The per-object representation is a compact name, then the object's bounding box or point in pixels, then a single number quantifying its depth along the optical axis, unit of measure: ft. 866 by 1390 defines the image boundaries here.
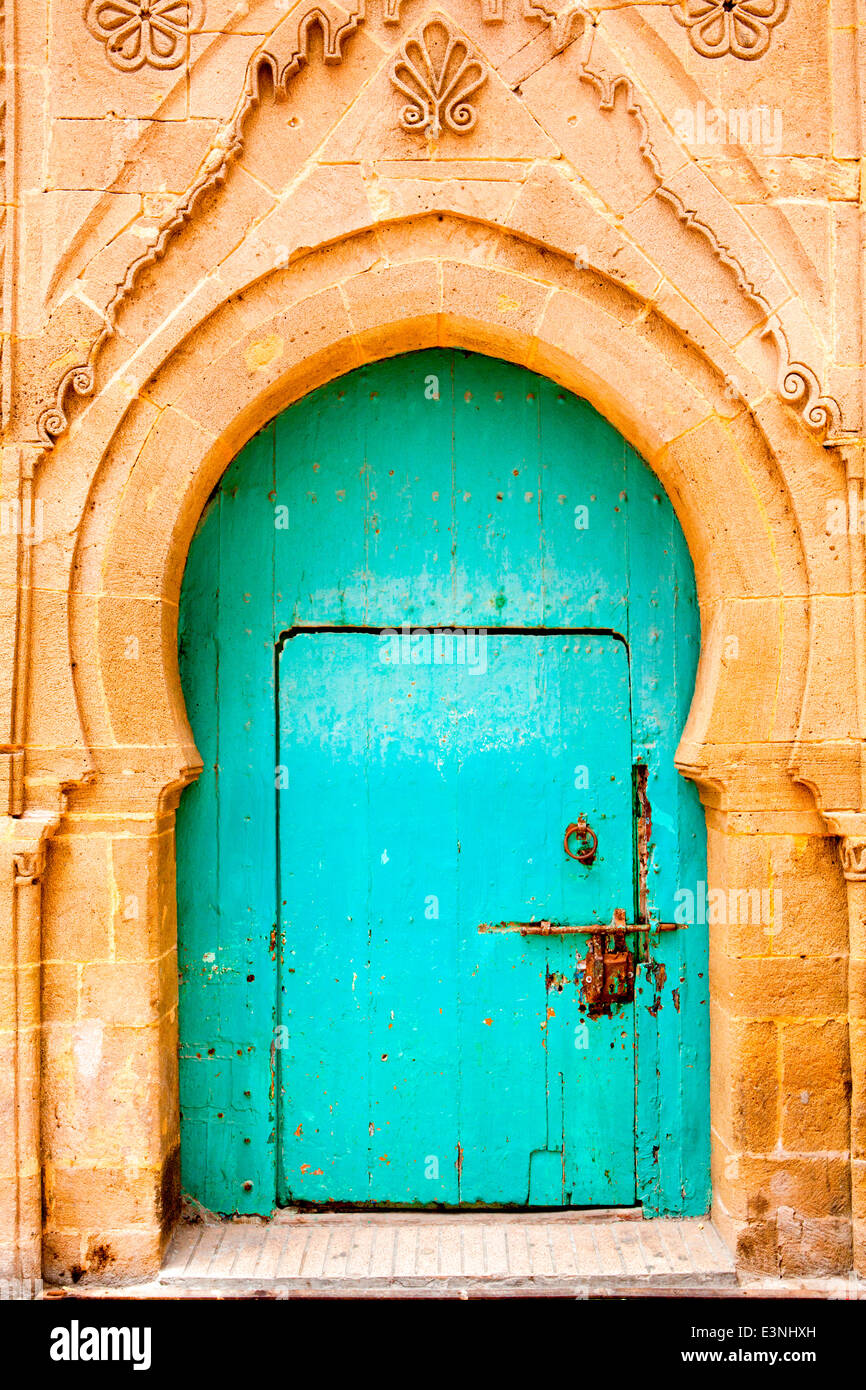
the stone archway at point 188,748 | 10.08
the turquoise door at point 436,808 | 11.11
